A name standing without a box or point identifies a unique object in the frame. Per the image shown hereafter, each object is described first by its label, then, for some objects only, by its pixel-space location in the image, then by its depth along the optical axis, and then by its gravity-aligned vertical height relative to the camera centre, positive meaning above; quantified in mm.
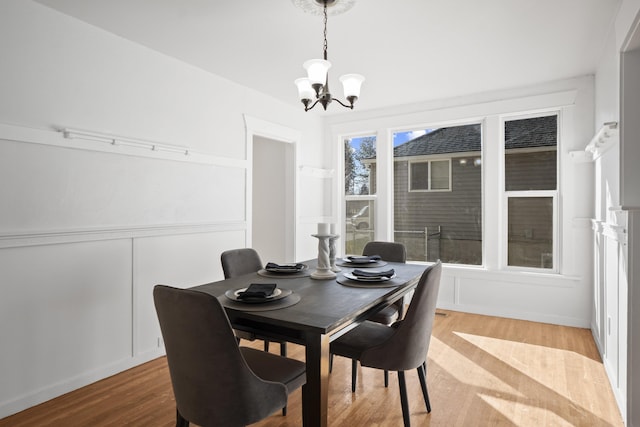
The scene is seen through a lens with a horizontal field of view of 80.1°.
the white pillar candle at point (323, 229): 2406 -75
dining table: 1559 -422
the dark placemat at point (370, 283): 2189 -389
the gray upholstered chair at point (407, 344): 1931 -669
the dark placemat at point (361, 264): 2869 -357
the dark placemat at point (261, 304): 1733 -412
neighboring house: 4176 +415
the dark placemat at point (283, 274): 2518 -387
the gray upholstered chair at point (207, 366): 1409 -577
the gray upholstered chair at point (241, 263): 2768 -351
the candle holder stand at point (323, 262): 2444 -293
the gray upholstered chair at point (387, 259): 2641 -370
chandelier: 2273 +885
